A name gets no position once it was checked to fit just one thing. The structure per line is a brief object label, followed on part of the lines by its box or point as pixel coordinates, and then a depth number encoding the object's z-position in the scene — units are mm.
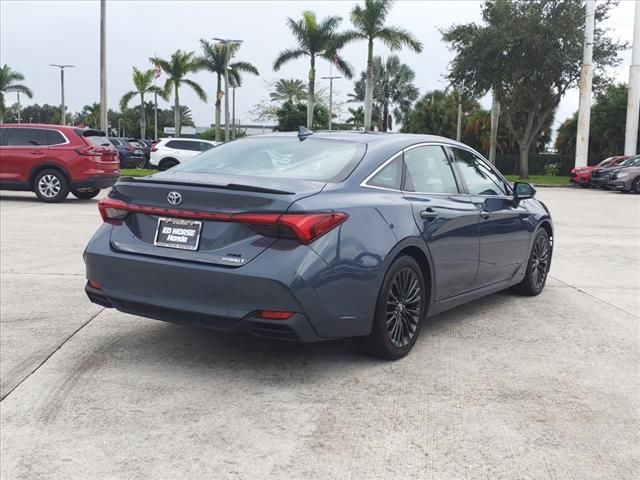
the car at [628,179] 27141
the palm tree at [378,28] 42625
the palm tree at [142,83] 66312
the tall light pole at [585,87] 32906
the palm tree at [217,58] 51712
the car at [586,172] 31141
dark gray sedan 4008
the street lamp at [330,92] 71088
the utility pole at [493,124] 41591
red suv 15555
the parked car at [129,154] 34125
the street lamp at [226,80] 47238
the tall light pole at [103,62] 30453
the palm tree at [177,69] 56094
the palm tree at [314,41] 45156
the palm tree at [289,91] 79500
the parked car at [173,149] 28281
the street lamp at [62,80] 64750
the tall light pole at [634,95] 35438
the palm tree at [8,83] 71750
